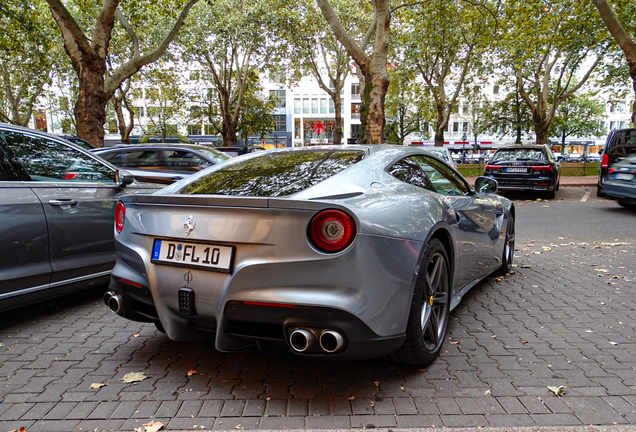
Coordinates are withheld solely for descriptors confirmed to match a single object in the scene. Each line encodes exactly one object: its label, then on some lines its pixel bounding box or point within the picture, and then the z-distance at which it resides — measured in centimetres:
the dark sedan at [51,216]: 344
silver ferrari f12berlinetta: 221
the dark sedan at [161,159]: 872
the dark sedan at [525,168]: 1265
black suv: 989
